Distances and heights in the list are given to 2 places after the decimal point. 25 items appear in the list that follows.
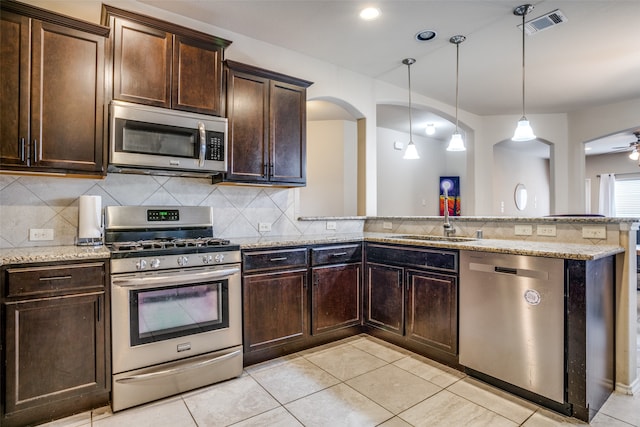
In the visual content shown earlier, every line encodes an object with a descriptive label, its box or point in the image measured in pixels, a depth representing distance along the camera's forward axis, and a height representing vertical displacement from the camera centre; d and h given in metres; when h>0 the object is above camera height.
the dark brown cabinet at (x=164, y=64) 2.26 +1.06
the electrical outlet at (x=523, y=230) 2.63 -0.12
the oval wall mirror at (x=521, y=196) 7.75 +0.43
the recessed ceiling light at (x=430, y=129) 5.15 +1.29
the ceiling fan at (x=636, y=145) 6.16 +1.35
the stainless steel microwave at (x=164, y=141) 2.22 +0.51
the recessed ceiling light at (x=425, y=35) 2.98 +1.59
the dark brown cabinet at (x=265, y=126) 2.75 +0.75
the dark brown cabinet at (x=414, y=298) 2.47 -0.67
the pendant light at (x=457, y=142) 3.39 +0.72
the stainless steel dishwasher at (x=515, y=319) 1.94 -0.65
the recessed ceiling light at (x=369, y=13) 2.65 +1.59
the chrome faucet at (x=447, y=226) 3.12 -0.10
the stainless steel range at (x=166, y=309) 2.00 -0.61
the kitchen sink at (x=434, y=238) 3.01 -0.22
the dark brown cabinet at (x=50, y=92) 1.95 +0.73
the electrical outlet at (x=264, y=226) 3.19 -0.11
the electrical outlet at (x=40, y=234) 2.24 -0.14
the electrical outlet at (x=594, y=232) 2.27 -0.11
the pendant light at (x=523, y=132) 2.93 +0.72
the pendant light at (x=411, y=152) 3.77 +0.70
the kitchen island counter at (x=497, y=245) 1.93 -0.21
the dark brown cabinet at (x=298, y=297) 2.54 -0.68
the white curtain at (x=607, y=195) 7.97 +0.48
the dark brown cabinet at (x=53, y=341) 1.74 -0.69
